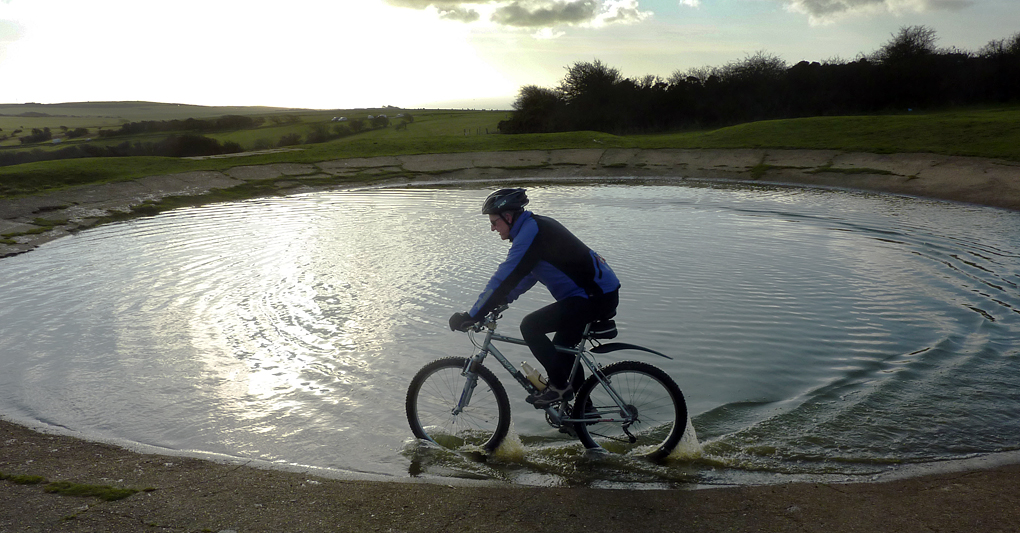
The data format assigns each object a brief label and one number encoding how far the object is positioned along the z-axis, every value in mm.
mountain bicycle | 4738
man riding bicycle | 4605
